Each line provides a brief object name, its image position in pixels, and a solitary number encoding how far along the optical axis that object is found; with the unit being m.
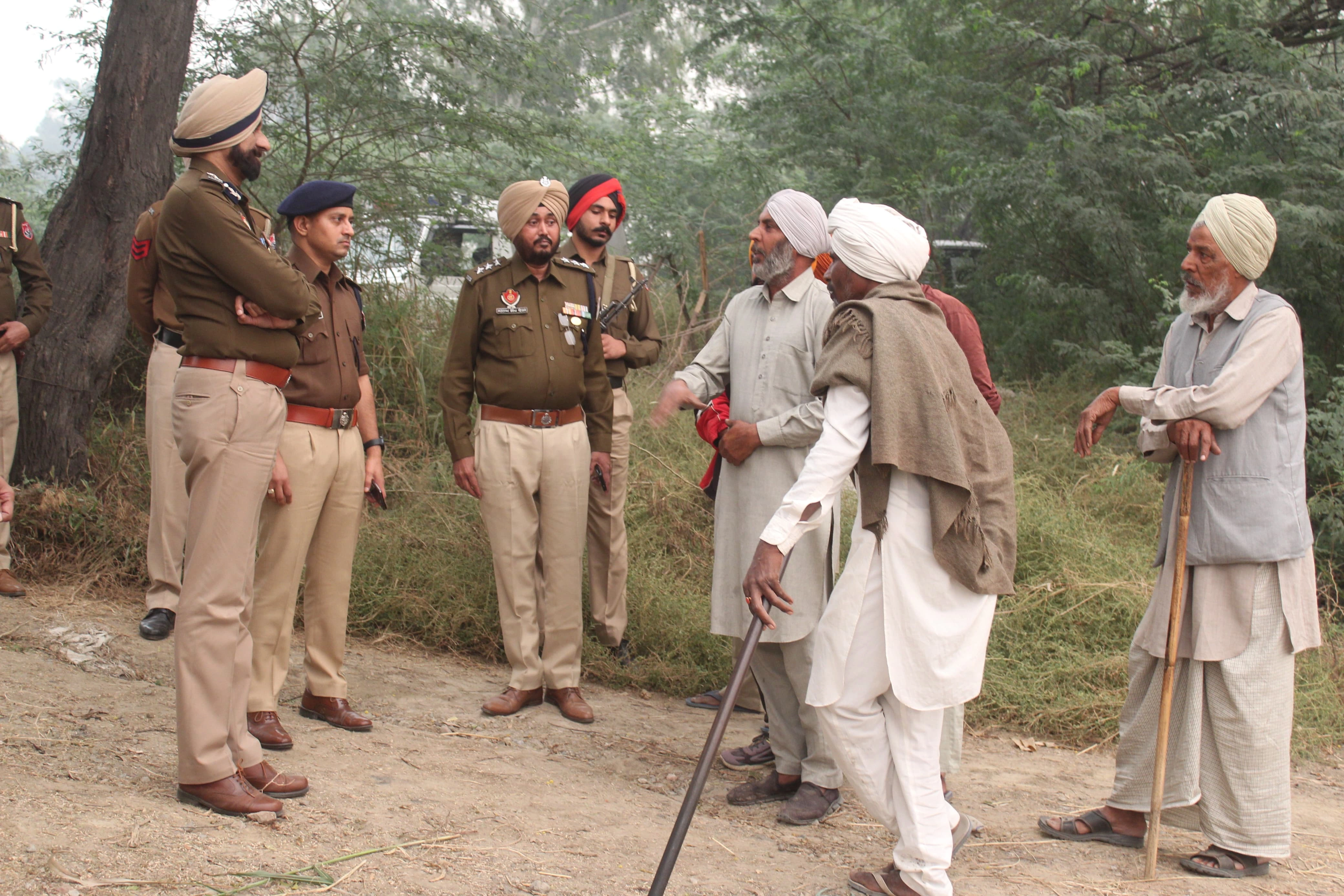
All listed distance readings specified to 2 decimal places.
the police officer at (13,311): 5.66
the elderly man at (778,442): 3.97
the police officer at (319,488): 4.04
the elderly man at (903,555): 3.06
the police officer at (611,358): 5.49
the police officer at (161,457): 4.76
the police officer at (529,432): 4.71
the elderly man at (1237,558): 3.60
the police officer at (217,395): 3.31
